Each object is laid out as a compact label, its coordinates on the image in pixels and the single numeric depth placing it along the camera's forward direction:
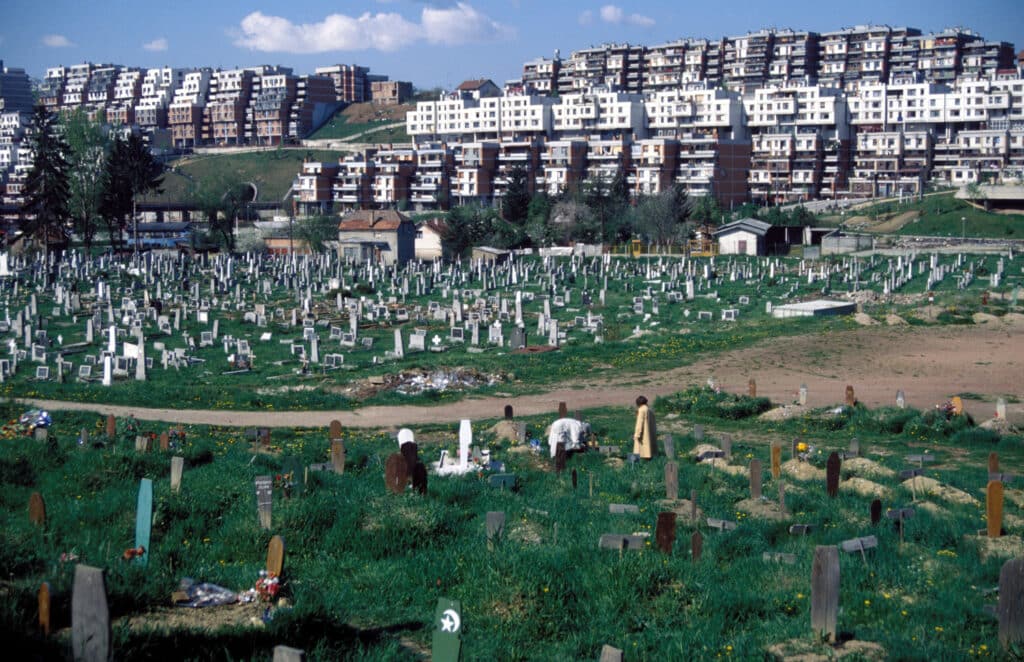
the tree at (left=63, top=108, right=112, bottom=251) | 80.38
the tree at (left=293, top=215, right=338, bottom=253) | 80.69
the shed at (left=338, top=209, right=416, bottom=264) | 75.62
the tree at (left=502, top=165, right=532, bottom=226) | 100.19
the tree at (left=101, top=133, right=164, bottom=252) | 79.06
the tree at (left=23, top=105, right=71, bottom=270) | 72.12
